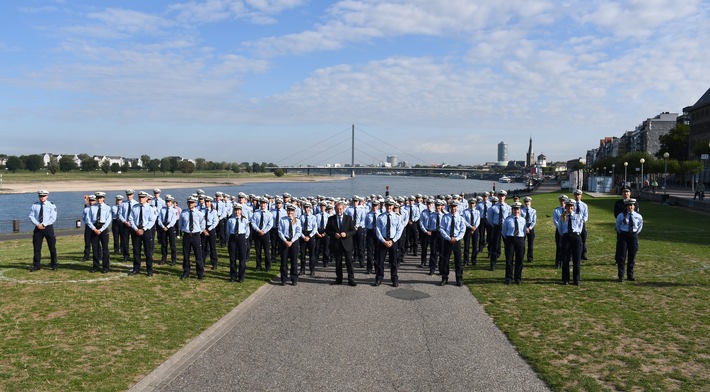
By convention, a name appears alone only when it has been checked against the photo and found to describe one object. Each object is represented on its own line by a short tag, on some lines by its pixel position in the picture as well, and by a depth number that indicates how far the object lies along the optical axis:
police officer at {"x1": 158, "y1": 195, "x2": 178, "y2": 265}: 15.76
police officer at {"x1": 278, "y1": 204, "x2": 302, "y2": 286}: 12.97
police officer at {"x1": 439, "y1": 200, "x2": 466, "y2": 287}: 12.88
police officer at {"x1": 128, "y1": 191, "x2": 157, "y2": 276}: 13.72
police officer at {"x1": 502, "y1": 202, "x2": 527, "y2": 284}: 12.73
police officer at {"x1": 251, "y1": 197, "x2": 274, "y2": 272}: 14.43
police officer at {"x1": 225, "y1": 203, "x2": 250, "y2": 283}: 13.17
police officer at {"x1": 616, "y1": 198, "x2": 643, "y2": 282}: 12.79
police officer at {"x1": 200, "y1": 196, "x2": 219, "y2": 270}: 14.87
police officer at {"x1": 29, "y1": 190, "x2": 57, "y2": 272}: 13.71
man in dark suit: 12.91
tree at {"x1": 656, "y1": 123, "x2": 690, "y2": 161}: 85.00
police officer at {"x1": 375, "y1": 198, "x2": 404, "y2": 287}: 12.90
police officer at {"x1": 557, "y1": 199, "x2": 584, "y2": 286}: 12.44
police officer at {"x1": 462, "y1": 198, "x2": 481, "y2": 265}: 15.70
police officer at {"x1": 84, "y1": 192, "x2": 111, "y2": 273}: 14.05
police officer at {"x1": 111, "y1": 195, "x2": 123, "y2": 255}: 16.39
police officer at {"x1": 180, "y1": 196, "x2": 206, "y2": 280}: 13.34
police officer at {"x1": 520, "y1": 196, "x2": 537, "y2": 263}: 14.80
